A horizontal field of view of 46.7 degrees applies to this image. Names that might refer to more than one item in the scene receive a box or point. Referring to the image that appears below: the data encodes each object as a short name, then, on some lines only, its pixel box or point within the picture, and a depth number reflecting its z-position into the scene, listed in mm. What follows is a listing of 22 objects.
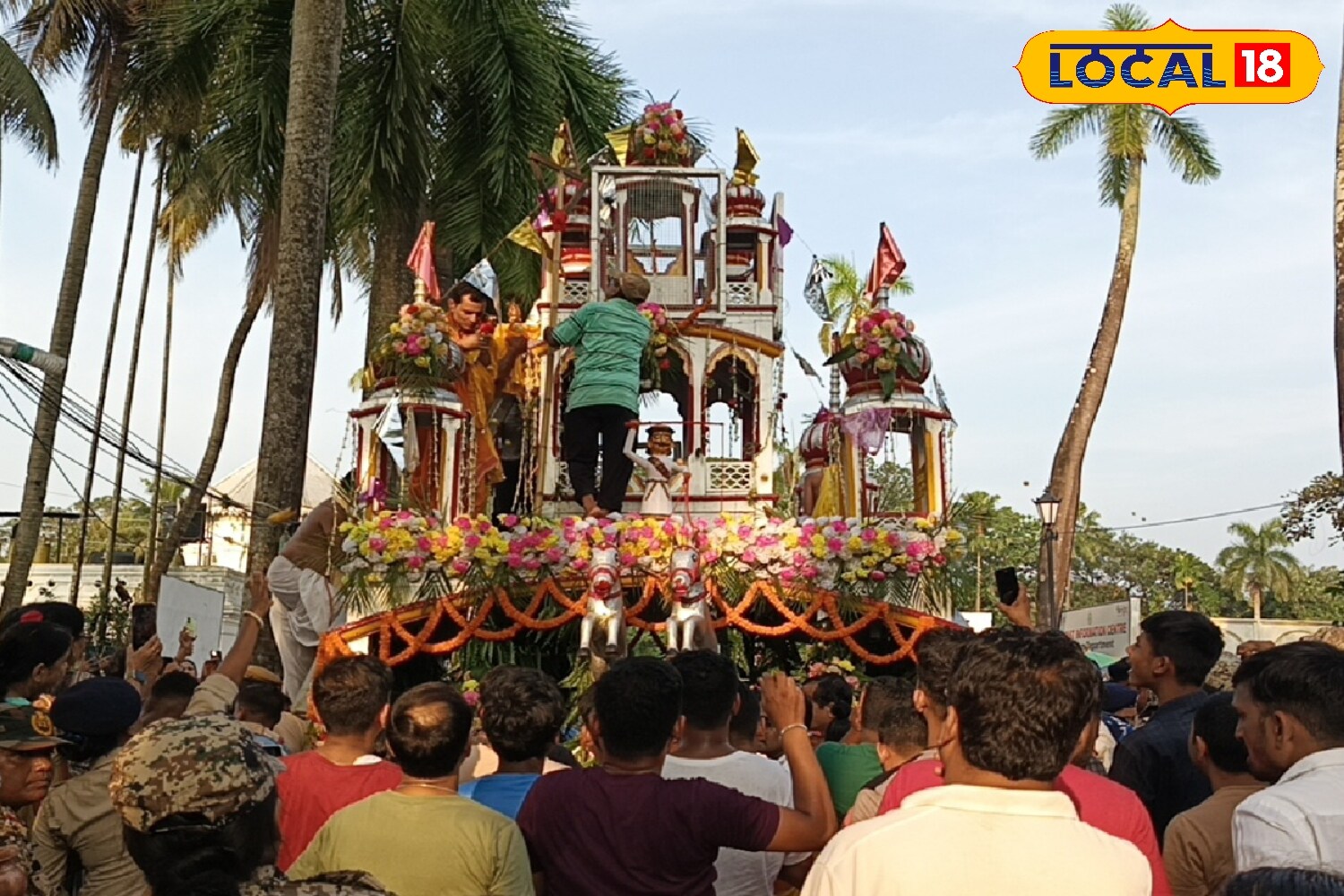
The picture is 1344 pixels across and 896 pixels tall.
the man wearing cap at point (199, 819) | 2857
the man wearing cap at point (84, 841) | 4102
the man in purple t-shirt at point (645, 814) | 3996
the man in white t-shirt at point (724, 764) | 4582
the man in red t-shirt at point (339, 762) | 4590
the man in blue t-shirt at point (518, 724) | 4691
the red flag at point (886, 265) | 15047
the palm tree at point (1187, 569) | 64312
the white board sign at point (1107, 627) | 22922
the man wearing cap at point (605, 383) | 13234
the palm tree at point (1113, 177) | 29391
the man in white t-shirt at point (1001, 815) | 2699
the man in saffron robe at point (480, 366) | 14562
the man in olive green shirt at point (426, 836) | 3908
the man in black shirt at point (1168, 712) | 5117
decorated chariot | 12875
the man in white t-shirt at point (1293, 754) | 3369
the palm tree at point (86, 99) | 23500
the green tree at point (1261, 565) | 73625
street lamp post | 19734
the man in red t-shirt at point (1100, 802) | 3848
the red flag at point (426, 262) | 14914
